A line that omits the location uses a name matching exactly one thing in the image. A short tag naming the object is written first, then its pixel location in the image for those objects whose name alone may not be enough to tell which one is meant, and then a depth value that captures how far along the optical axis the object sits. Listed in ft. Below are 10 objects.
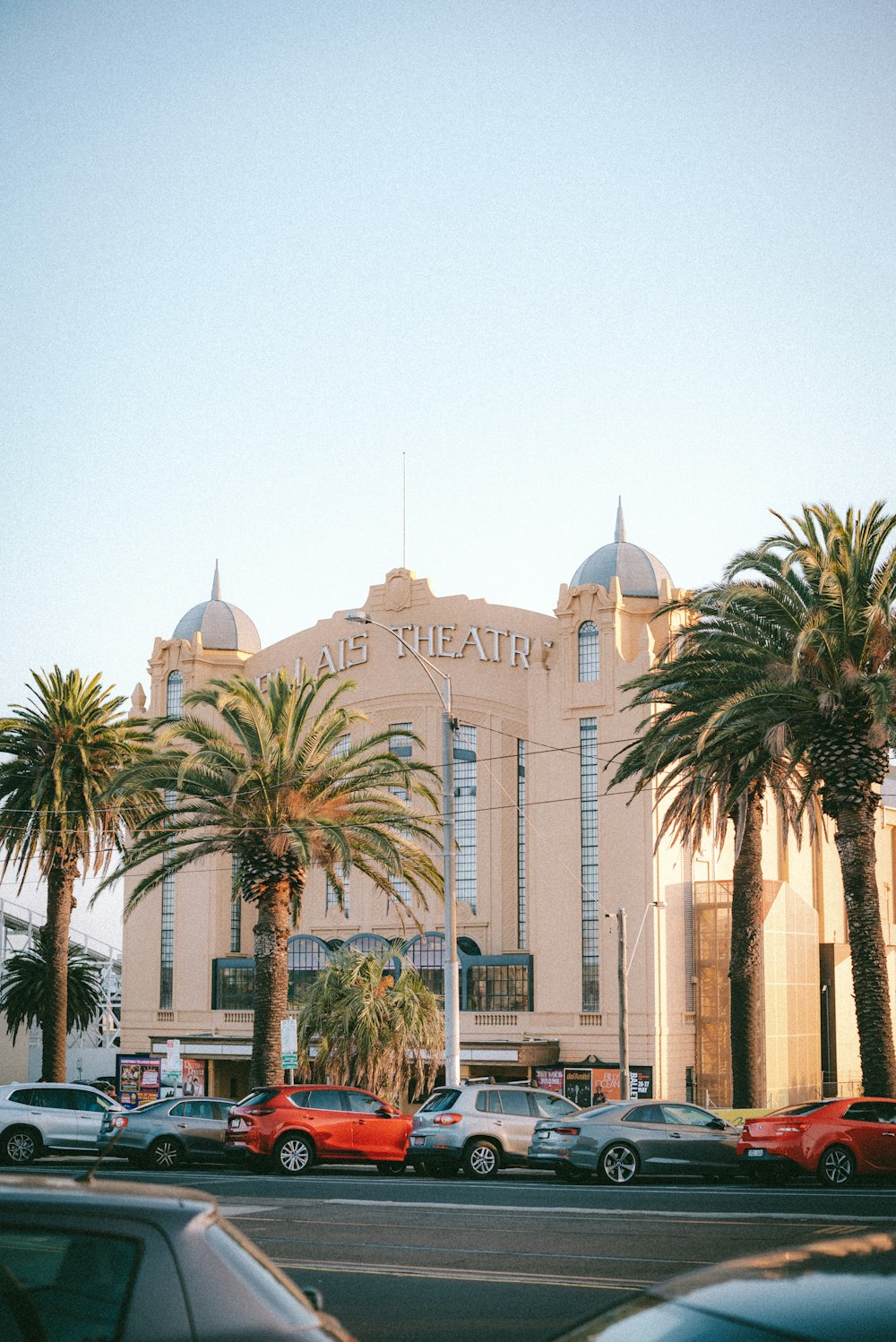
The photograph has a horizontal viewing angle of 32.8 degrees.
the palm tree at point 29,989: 205.26
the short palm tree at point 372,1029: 130.31
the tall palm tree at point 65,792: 139.44
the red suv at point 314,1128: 80.89
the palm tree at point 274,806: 112.37
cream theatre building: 166.81
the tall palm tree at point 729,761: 96.22
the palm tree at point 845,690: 90.79
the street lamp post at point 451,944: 95.66
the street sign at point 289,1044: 103.86
